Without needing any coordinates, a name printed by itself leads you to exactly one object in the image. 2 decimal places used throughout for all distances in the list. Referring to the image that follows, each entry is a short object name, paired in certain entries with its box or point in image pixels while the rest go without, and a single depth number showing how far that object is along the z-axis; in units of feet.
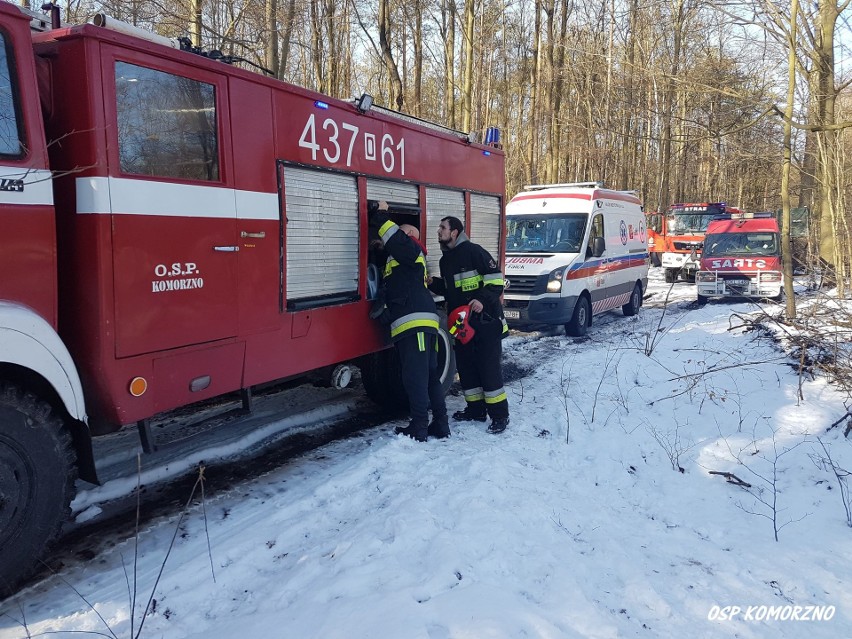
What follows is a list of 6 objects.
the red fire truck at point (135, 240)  9.55
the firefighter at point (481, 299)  18.28
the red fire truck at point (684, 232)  66.90
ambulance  34.09
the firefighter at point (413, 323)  16.90
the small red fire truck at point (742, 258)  45.14
